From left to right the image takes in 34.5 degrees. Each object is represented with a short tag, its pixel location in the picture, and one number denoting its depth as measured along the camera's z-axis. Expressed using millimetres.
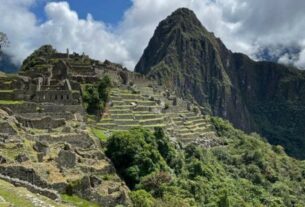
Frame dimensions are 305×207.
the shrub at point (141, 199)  30866
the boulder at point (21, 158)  27900
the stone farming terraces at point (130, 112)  53050
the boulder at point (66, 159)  31922
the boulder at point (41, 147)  32281
